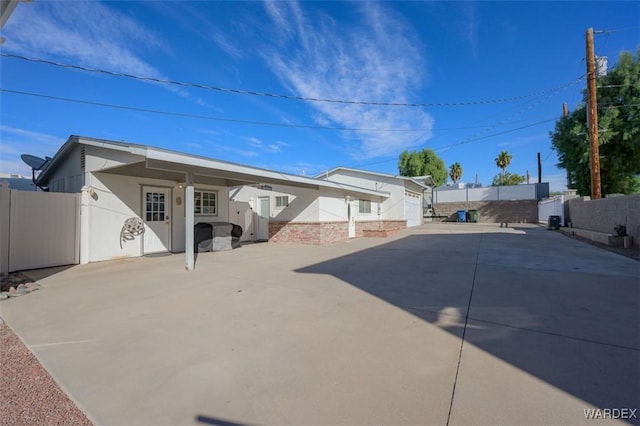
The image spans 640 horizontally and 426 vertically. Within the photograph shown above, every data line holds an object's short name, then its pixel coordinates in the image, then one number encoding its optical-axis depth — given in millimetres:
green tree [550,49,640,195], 15273
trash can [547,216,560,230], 17984
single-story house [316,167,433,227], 20203
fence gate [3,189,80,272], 7113
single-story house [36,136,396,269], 7543
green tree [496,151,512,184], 42969
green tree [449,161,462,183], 46612
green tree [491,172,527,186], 46997
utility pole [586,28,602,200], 12438
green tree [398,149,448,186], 36531
